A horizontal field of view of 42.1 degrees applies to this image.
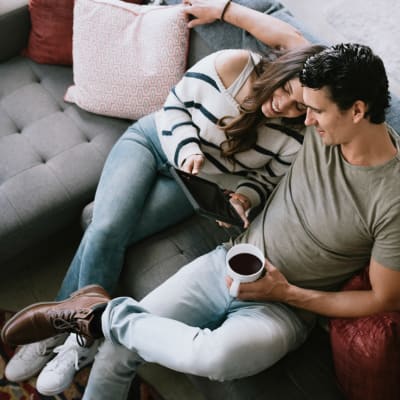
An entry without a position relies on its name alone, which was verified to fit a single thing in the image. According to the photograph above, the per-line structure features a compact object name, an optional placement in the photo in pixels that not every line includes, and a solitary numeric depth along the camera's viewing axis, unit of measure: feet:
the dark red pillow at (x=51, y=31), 6.64
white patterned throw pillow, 6.14
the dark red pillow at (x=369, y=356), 4.21
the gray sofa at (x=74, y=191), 4.71
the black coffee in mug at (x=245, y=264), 4.43
